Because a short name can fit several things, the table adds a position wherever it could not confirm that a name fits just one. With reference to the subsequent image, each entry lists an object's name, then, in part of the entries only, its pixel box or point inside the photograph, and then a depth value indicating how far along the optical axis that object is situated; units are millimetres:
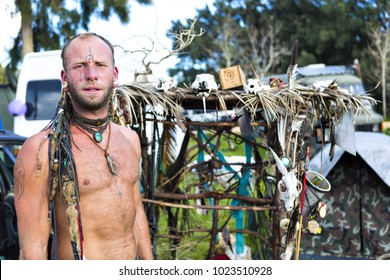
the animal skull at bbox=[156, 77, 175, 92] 4387
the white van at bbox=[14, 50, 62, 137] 9938
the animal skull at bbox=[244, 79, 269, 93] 4262
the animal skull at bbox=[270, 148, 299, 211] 3998
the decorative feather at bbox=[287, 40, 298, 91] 4285
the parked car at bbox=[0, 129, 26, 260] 4844
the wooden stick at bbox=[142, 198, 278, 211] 4633
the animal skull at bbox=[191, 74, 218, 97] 4297
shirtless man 2451
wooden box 4410
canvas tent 6309
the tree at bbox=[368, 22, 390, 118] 24312
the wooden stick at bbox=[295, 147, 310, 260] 3935
